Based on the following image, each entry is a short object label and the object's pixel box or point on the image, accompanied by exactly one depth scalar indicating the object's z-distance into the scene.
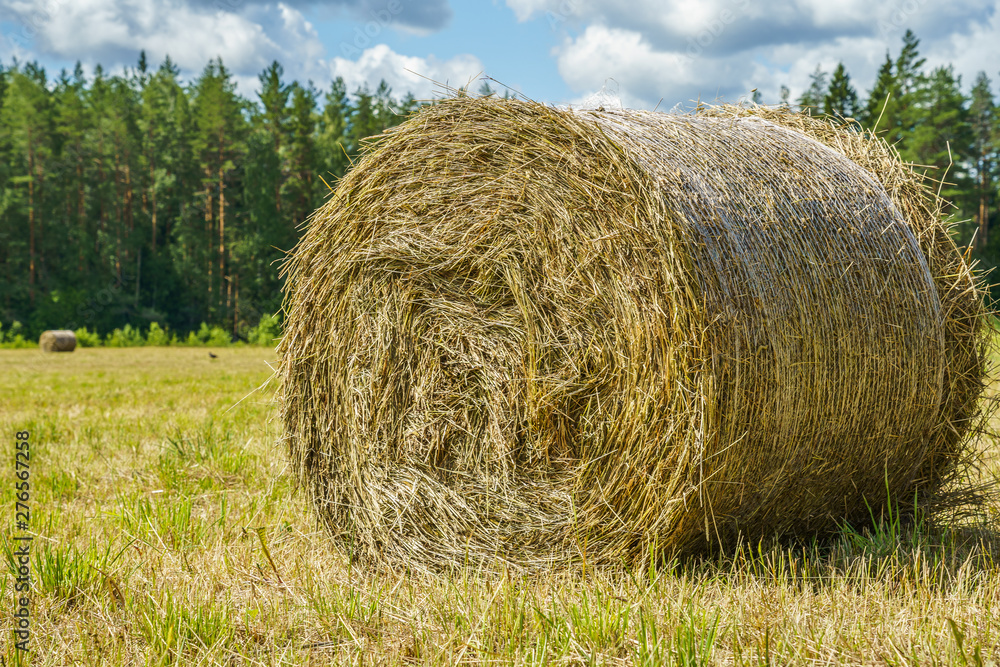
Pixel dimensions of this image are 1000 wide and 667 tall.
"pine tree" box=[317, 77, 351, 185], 43.06
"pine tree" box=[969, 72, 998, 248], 41.44
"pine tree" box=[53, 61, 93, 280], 42.38
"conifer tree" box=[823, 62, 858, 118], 44.62
